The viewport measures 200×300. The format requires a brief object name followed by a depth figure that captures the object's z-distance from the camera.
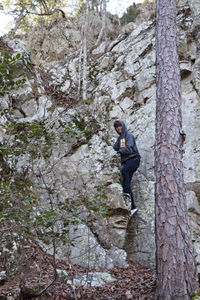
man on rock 6.29
